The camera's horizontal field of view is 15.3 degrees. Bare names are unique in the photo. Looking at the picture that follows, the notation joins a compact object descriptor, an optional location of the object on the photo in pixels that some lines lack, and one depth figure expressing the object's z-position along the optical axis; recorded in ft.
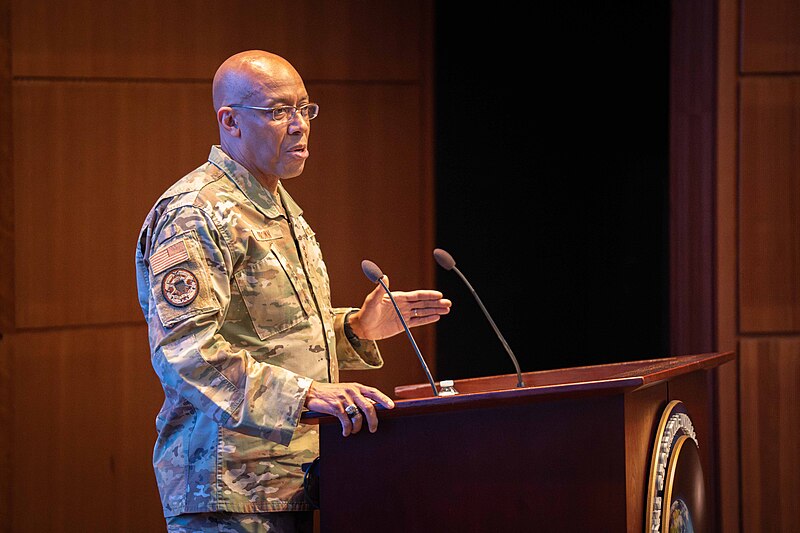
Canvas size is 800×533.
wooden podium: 17.67
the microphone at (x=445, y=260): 19.30
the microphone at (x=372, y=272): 18.85
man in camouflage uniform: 18.06
